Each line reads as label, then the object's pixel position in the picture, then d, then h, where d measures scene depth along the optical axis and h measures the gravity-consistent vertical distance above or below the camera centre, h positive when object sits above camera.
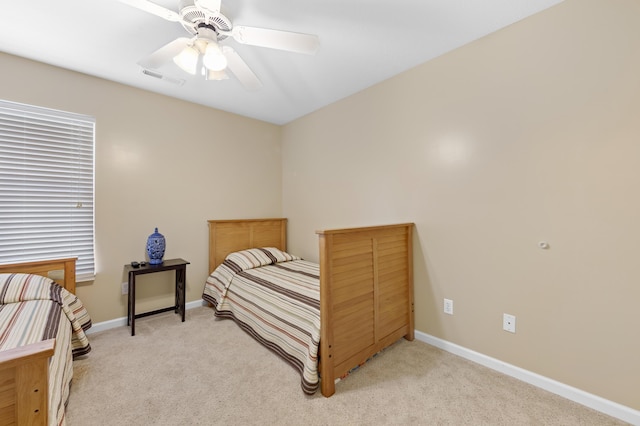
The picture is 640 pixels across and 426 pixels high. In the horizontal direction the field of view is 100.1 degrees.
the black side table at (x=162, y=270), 2.44 -0.65
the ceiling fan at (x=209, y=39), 1.44 +1.03
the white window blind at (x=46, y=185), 2.23 +0.28
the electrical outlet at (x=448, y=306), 2.16 -0.75
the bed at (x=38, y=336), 0.72 -0.56
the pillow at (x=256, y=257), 3.03 -0.50
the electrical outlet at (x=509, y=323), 1.85 -0.76
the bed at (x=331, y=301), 1.66 -0.68
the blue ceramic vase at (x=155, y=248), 2.68 -0.32
